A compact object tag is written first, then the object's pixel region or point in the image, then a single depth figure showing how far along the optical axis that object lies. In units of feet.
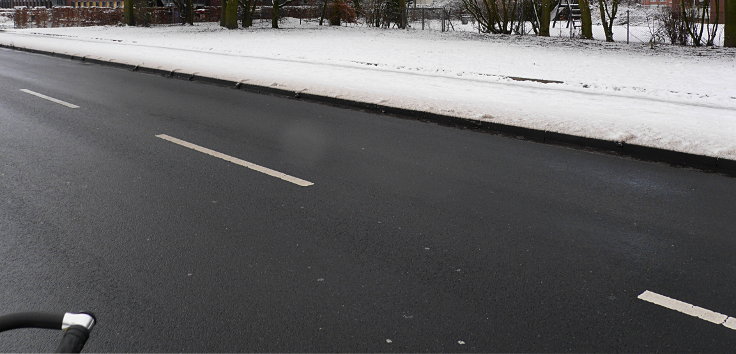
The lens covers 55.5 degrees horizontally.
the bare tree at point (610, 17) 80.60
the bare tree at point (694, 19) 74.38
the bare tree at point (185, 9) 150.41
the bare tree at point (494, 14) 97.45
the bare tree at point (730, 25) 72.23
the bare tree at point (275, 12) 126.52
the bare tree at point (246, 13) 128.77
